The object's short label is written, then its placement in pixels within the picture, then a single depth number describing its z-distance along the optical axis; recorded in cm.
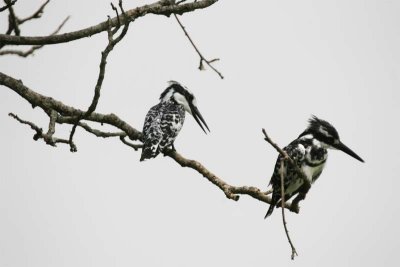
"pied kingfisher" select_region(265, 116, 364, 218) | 1225
